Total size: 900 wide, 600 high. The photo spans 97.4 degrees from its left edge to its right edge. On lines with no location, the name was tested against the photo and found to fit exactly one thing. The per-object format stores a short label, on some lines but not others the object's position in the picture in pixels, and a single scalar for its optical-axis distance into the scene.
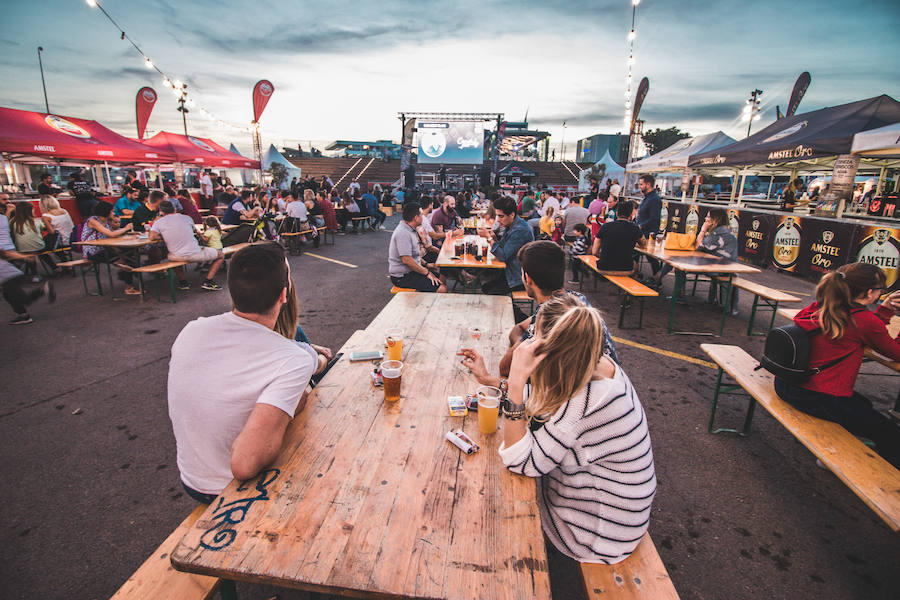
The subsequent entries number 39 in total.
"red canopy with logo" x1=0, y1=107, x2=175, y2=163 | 9.56
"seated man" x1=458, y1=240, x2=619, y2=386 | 2.47
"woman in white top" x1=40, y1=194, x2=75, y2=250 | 7.70
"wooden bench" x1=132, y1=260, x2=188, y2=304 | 5.99
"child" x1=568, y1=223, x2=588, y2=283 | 7.75
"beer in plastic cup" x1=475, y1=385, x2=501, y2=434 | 1.77
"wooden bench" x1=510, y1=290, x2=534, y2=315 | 5.16
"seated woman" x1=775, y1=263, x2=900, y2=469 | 2.39
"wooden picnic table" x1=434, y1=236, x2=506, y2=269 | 5.33
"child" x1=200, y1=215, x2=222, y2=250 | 7.41
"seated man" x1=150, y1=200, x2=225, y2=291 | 6.38
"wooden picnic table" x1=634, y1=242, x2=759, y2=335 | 5.30
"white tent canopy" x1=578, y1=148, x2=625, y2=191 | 28.64
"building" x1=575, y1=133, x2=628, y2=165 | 82.38
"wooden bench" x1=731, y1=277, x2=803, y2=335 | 4.81
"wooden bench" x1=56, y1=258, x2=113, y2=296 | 6.52
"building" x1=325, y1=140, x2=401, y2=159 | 48.56
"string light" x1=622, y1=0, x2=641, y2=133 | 11.96
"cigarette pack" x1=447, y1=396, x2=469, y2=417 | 1.93
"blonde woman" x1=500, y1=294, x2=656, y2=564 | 1.41
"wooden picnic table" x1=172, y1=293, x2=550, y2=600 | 1.13
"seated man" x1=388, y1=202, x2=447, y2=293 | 5.07
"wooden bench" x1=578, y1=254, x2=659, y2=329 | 5.12
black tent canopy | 7.64
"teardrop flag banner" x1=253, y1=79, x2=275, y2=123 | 17.73
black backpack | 2.46
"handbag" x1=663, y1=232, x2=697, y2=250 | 6.64
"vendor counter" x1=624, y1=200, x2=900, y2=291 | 6.84
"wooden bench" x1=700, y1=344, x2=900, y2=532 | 1.83
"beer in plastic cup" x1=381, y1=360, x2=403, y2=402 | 1.97
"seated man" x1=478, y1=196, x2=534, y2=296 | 5.01
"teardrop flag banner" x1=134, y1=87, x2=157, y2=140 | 15.49
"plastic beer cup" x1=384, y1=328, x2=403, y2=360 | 2.37
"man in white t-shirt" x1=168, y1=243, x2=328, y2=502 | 1.41
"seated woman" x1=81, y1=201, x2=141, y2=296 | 6.69
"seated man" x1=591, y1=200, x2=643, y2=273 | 6.02
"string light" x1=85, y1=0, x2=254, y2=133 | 9.04
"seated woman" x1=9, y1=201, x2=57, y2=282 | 6.75
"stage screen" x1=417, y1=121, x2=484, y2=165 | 28.84
